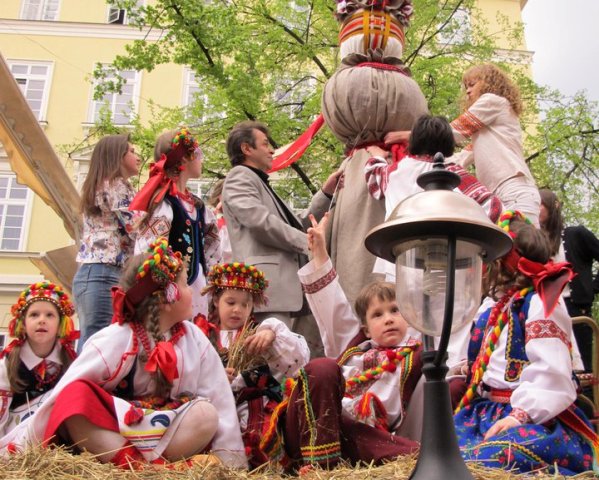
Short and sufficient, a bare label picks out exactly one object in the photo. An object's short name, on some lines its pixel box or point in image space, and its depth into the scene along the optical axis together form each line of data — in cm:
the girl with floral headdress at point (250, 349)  369
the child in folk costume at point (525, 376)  284
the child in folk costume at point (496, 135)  530
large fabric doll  513
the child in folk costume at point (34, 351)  412
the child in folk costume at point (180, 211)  470
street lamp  223
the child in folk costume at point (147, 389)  302
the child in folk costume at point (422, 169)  455
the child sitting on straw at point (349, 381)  310
